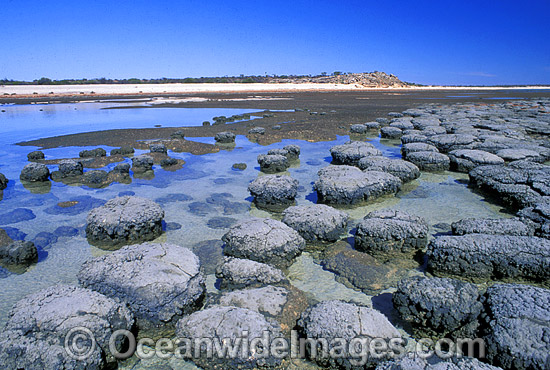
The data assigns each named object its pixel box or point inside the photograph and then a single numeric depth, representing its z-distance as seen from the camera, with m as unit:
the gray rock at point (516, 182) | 6.18
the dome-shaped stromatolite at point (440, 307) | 3.19
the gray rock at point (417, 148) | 9.94
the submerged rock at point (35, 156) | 11.06
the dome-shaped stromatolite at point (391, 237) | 4.78
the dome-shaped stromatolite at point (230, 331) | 2.85
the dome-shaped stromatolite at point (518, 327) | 2.60
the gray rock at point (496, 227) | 4.58
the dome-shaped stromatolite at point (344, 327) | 2.95
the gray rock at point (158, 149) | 11.66
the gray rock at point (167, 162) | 10.21
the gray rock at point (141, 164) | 9.70
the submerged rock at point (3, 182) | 8.17
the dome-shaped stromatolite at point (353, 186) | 6.72
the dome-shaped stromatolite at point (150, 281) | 3.43
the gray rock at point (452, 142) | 10.66
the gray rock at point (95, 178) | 8.57
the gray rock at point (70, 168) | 9.06
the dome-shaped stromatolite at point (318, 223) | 5.11
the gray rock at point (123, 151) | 11.82
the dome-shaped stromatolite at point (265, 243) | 4.55
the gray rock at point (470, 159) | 8.60
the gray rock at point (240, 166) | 9.93
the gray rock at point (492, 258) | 3.98
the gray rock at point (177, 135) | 14.62
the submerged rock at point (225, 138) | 13.98
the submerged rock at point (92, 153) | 11.30
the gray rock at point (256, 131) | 15.45
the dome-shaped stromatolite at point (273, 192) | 6.76
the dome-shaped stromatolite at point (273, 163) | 9.44
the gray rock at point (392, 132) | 14.44
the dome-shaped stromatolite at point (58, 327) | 2.65
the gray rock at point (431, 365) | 2.47
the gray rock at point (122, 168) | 9.22
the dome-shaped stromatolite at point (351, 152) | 9.52
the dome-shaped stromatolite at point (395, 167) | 7.95
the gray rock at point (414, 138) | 11.82
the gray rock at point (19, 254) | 4.77
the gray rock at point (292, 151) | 10.76
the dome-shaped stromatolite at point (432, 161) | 9.09
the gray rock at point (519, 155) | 8.82
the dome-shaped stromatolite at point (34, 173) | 8.66
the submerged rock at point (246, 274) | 3.93
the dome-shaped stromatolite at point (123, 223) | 5.34
